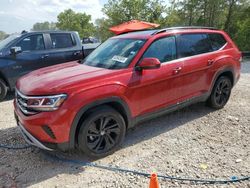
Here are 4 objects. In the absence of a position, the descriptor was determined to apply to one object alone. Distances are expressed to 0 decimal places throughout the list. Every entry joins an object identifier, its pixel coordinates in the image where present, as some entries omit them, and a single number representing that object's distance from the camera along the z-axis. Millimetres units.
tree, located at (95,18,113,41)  25617
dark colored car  4726
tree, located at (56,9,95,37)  33324
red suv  2329
